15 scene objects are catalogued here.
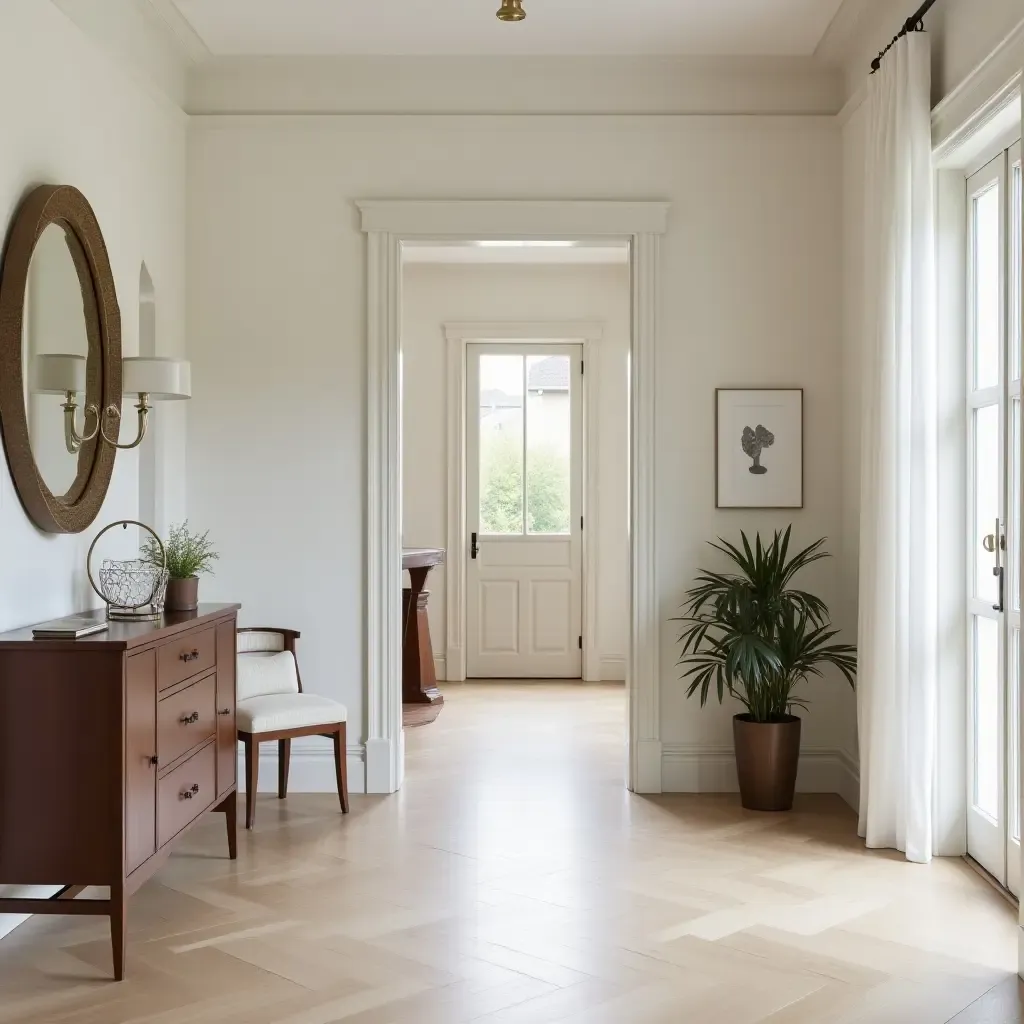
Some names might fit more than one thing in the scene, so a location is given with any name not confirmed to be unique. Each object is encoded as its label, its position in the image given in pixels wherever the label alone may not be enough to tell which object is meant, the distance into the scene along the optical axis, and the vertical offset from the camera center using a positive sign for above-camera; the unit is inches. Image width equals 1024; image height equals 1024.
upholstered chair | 174.1 -28.9
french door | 145.0 +0.9
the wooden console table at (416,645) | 278.4 -30.4
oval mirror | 132.3 +20.7
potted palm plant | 182.9 -22.0
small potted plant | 159.2 -7.0
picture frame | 199.6 +13.1
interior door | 324.5 +1.3
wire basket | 145.3 -8.5
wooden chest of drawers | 120.9 -26.4
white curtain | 159.2 +6.6
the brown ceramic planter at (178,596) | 159.0 -10.3
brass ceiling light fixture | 145.7 +66.0
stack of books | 122.6 -11.7
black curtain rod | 155.3 +69.9
